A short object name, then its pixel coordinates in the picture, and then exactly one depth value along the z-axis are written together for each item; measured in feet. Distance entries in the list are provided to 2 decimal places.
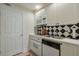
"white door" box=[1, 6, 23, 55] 5.08
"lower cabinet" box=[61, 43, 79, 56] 2.51
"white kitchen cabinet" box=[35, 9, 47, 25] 5.51
